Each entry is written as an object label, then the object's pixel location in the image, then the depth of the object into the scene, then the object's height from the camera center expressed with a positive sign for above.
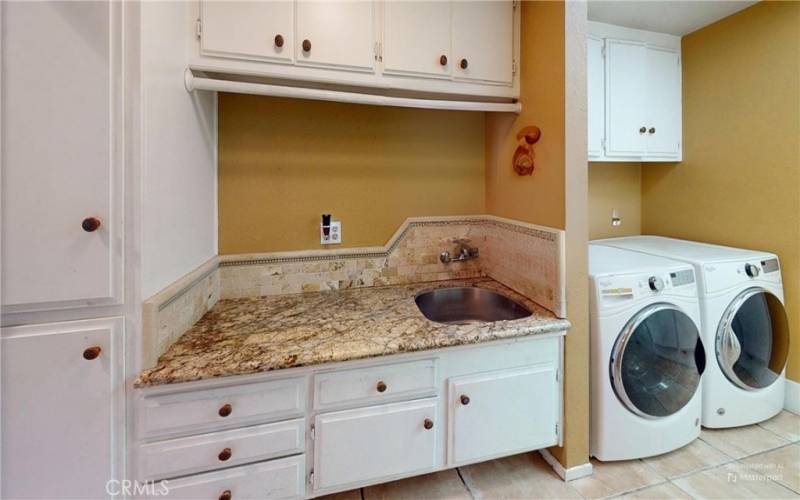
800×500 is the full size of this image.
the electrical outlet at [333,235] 1.95 +0.07
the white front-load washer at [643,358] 1.62 -0.55
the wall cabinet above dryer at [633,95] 2.26 +1.02
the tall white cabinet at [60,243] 0.93 +0.02
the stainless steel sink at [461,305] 1.97 -0.34
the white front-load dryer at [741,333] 1.86 -0.49
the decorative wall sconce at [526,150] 1.68 +0.49
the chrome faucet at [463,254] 2.14 -0.04
